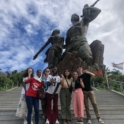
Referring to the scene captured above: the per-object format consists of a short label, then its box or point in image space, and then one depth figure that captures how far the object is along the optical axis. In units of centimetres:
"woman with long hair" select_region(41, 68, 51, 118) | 287
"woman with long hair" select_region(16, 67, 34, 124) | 276
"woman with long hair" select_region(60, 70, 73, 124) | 284
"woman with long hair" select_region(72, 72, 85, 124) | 277
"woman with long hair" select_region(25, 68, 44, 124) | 263
